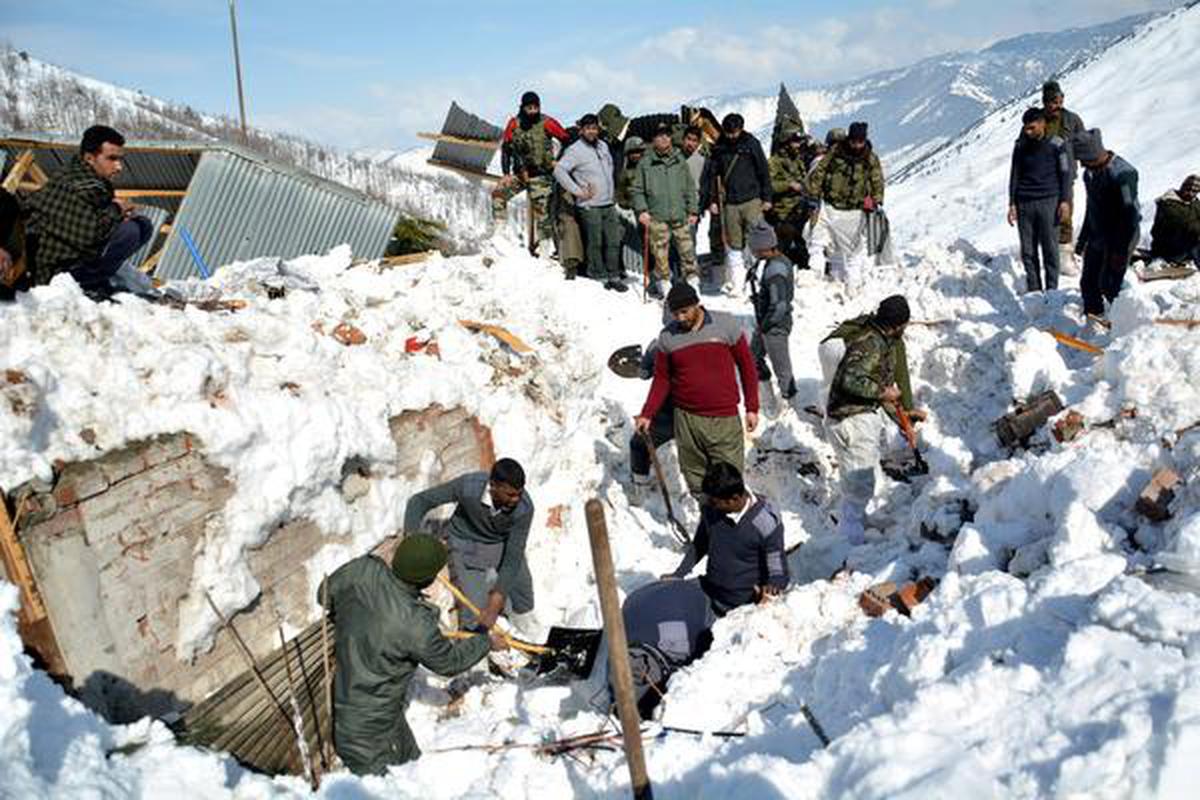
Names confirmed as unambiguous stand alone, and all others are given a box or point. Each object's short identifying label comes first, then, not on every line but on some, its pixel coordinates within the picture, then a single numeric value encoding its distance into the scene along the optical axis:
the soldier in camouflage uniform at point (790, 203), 10.63
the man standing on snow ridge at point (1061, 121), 8.85
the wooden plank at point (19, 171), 8.67
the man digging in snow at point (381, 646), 4.17
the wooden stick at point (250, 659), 4.34
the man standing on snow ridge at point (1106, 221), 7.67
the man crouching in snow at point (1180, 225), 9.13
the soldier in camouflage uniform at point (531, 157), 10.00
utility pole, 20.89
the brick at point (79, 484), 3.78
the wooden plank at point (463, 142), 12.84
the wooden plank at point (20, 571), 3.53
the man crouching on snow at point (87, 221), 4.76
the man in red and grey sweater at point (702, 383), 6.13
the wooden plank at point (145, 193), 10.33
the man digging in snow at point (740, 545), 5.13
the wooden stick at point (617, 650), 3.00
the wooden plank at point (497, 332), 6.92
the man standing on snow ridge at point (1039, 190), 8.55
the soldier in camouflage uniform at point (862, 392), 6.25
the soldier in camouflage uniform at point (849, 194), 9.98
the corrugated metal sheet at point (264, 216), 9.12
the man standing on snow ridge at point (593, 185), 9.34
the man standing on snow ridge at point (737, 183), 9.67
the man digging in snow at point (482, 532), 5.47
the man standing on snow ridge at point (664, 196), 9.45
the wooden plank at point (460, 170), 12.15
